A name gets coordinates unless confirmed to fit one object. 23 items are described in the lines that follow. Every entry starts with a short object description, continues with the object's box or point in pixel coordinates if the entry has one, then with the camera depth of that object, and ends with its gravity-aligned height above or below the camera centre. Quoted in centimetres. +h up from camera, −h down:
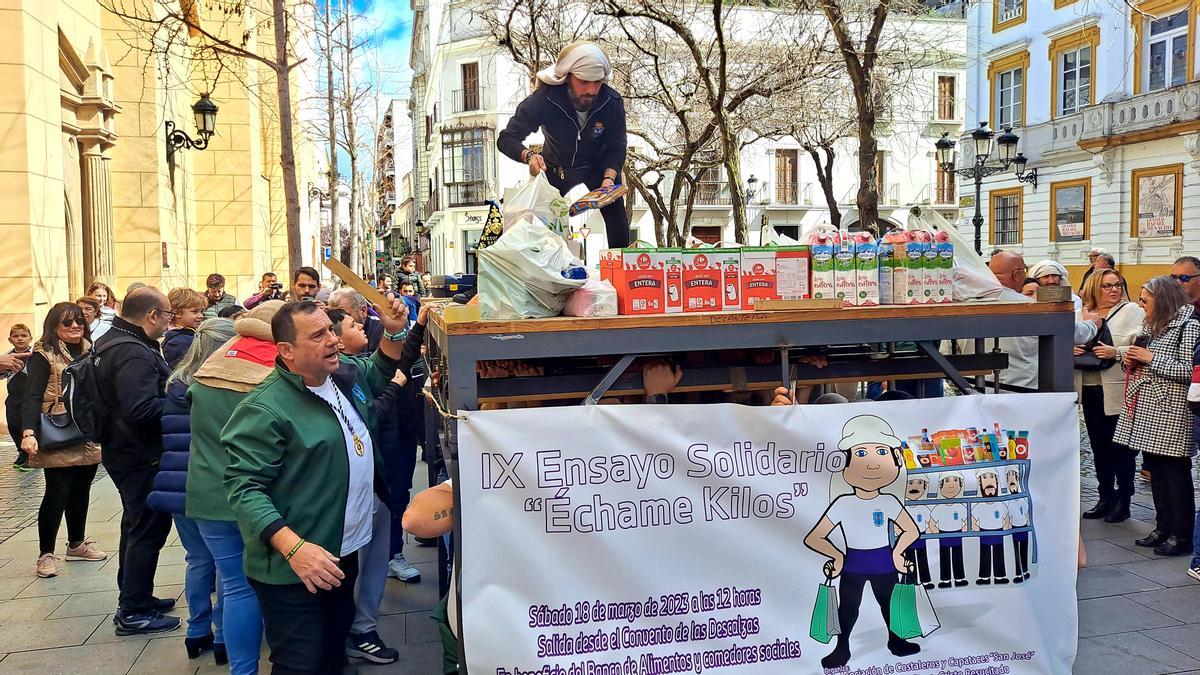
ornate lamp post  1884 +259
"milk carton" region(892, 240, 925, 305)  378 -2
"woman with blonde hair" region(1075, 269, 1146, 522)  671 -88
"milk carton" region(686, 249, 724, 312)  362 -4
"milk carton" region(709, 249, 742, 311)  366 -2
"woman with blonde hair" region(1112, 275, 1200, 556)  587 -95
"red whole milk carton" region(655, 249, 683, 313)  359 -1
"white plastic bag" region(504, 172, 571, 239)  401 +31
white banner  342 -105
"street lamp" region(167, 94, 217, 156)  1429 +260
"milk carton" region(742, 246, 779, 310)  369 +0
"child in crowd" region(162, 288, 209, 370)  604 -29
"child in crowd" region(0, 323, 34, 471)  650 -79
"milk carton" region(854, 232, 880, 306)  371 -3
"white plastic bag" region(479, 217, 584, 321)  341 -2
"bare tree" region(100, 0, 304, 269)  1022 +237
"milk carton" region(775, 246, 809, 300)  371 -1
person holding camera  1193 -15
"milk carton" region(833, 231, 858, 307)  371 -2
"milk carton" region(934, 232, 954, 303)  380 +1
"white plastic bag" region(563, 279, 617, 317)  347 -10
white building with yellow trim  2486 +413
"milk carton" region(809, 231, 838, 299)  372 +0
